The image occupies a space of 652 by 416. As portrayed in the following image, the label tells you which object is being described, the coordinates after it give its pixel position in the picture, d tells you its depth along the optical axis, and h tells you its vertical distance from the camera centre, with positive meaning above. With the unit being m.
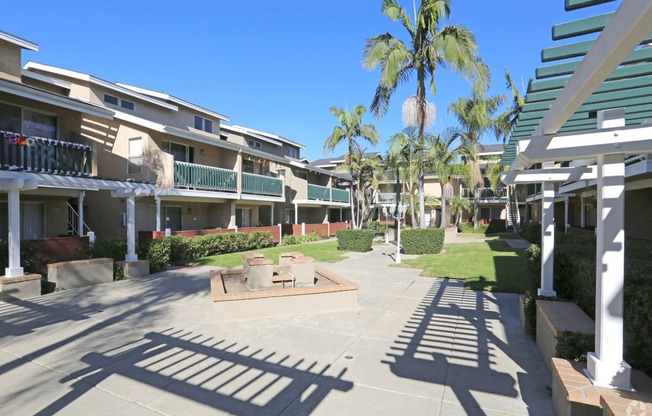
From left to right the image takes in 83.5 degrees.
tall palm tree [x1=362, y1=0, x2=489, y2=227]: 15.44 +6.90
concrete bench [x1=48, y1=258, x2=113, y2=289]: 9.30 -1.75
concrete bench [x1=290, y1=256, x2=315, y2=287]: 8.23 -1.42
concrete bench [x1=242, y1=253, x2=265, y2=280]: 9.07 -1.39
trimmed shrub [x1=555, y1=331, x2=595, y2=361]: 3.64 -1.39
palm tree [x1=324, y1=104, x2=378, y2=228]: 24.59 +5.33
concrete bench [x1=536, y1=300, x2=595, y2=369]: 4.21 -1.38
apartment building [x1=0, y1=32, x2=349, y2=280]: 11.12 +1.87
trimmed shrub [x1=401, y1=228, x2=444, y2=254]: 17.86 -1.55
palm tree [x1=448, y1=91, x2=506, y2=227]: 28.08 +7.28
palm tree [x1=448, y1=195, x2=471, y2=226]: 36.06 +0.55
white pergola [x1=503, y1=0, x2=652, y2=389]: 3.05 +0.17
